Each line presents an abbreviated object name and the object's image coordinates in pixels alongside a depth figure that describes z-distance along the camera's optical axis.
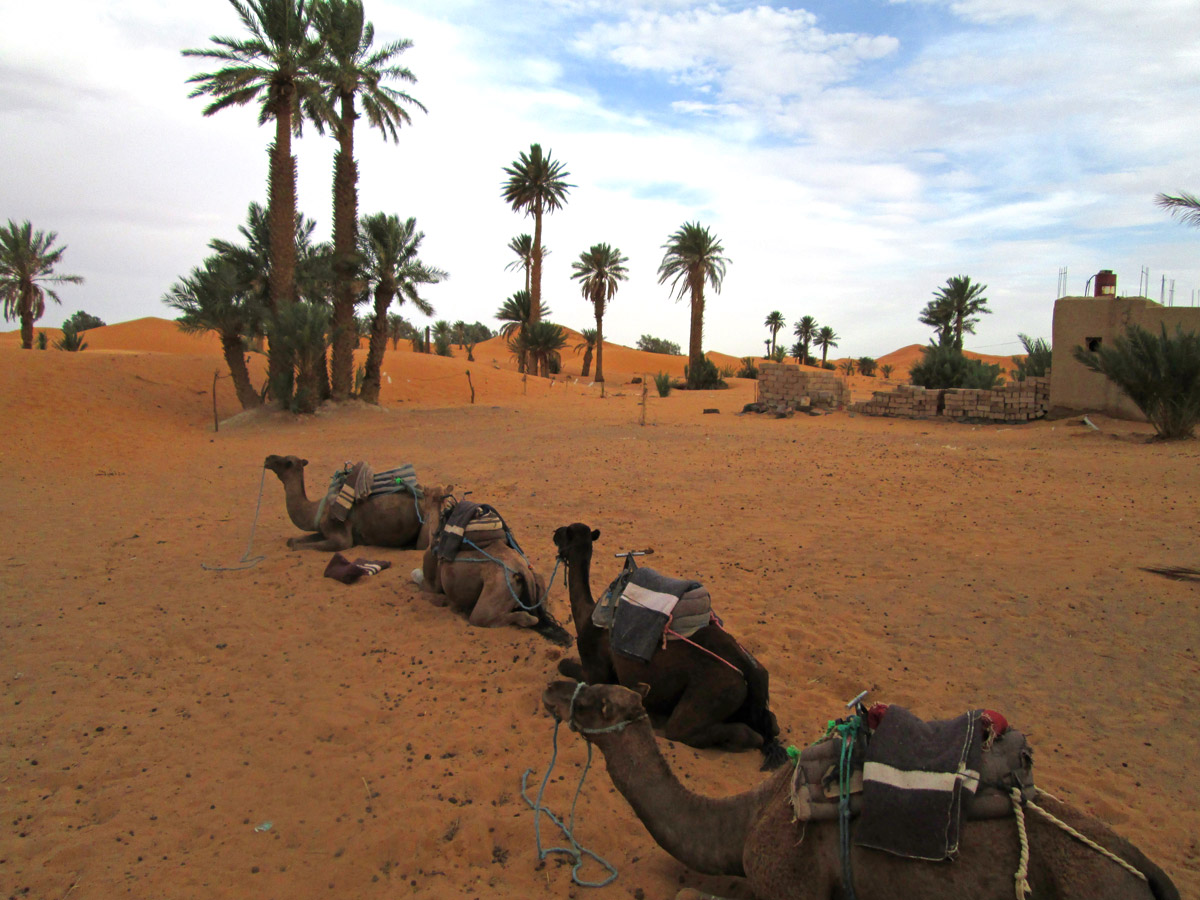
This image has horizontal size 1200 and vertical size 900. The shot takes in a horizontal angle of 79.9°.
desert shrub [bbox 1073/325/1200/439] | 13.85
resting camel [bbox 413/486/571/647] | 5.89
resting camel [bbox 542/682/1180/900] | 2.07
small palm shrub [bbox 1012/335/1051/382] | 22.81
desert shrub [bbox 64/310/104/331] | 69.31
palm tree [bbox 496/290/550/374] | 48.16
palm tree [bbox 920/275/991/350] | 48.69
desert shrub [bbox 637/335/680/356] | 90.44
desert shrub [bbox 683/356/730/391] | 39.94
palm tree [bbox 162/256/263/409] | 22.25
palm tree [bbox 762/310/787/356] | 75.88
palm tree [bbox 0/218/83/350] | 32.44
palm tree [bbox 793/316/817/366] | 76.00
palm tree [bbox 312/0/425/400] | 23.20
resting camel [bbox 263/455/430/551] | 8.02
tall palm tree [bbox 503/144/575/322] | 44.22
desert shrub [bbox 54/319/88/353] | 35.00
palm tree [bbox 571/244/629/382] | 50.09
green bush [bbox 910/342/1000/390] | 24.20
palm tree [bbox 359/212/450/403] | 25.53
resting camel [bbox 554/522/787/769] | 3.96
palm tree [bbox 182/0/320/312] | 21.84
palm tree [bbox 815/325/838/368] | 78.31
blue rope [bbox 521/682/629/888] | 3.04
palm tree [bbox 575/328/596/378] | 57.88
